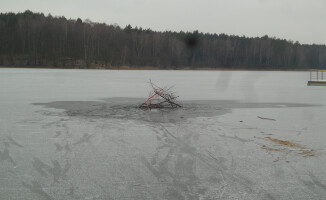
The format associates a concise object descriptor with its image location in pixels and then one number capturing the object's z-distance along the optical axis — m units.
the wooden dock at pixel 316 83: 26.33
